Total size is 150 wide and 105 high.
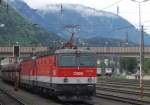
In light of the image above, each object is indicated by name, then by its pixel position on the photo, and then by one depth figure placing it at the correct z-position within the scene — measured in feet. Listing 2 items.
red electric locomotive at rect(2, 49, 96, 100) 93.45
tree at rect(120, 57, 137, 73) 472.97
